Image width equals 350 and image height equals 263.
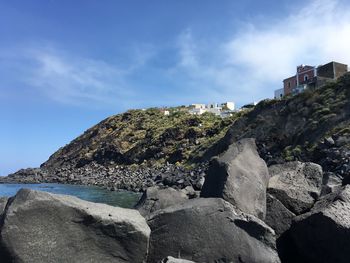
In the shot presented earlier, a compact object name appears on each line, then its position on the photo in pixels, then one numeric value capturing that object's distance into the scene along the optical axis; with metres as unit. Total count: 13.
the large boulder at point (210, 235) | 9.09
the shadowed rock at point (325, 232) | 9.29
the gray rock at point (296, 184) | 11.76
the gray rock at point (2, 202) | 11.11
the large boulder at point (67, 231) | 7.87
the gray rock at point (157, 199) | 12.89
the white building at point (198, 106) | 145.40
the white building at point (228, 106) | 142.75
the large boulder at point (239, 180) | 10.52
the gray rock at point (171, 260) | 7.77
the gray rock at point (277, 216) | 11.12
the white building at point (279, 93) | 90.76
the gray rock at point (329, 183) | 13.12
